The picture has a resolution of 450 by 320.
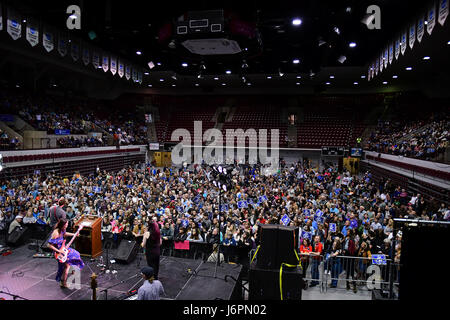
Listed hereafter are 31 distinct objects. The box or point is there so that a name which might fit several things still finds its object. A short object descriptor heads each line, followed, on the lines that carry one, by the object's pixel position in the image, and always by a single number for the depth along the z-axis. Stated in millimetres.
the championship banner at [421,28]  11075
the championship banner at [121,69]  21145
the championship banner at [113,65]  20188
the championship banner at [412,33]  12059
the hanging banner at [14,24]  13067
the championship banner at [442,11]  9138
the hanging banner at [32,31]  14305
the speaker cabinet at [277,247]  5762
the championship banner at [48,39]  15211
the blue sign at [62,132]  21892
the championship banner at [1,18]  12694
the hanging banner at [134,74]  22919
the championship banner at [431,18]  10086
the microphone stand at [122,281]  6495
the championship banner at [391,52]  14531
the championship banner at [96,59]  18688
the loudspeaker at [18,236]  8812
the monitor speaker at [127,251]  7641
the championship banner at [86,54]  17938
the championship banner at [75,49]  17281
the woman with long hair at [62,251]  6355
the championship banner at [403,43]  12855
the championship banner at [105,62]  19430
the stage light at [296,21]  11875
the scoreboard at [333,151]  23323
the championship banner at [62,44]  16297
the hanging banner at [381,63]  16484
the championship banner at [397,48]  13542
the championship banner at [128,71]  22016
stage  6145
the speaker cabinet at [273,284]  5648
